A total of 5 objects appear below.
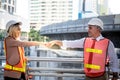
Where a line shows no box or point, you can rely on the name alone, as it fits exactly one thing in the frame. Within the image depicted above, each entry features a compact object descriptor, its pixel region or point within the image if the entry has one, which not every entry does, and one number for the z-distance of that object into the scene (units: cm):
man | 421
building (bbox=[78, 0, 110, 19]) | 4905
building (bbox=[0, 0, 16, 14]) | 7831
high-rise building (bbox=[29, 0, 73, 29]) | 7356
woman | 437
